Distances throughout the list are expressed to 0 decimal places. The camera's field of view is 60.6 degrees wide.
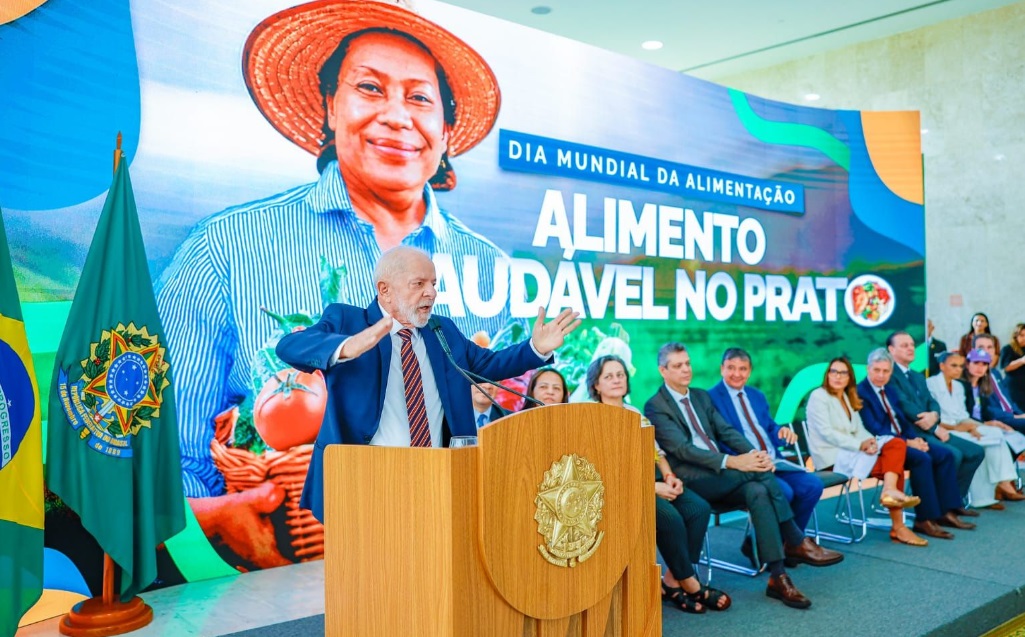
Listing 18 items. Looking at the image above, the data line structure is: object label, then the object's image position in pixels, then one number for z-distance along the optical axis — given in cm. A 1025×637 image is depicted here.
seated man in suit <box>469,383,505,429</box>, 439
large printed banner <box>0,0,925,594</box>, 397
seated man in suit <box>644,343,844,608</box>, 401
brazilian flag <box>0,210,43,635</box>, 312
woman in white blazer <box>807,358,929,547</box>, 519
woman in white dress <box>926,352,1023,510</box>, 609
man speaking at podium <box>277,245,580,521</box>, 273
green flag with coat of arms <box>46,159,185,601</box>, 344
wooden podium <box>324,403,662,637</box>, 171
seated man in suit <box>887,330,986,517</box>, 572
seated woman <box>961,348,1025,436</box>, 673
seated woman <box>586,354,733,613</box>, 381
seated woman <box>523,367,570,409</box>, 432
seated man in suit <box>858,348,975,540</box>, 537
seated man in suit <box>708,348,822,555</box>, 450
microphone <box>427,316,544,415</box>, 229
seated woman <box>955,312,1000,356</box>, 971
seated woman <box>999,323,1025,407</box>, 876
